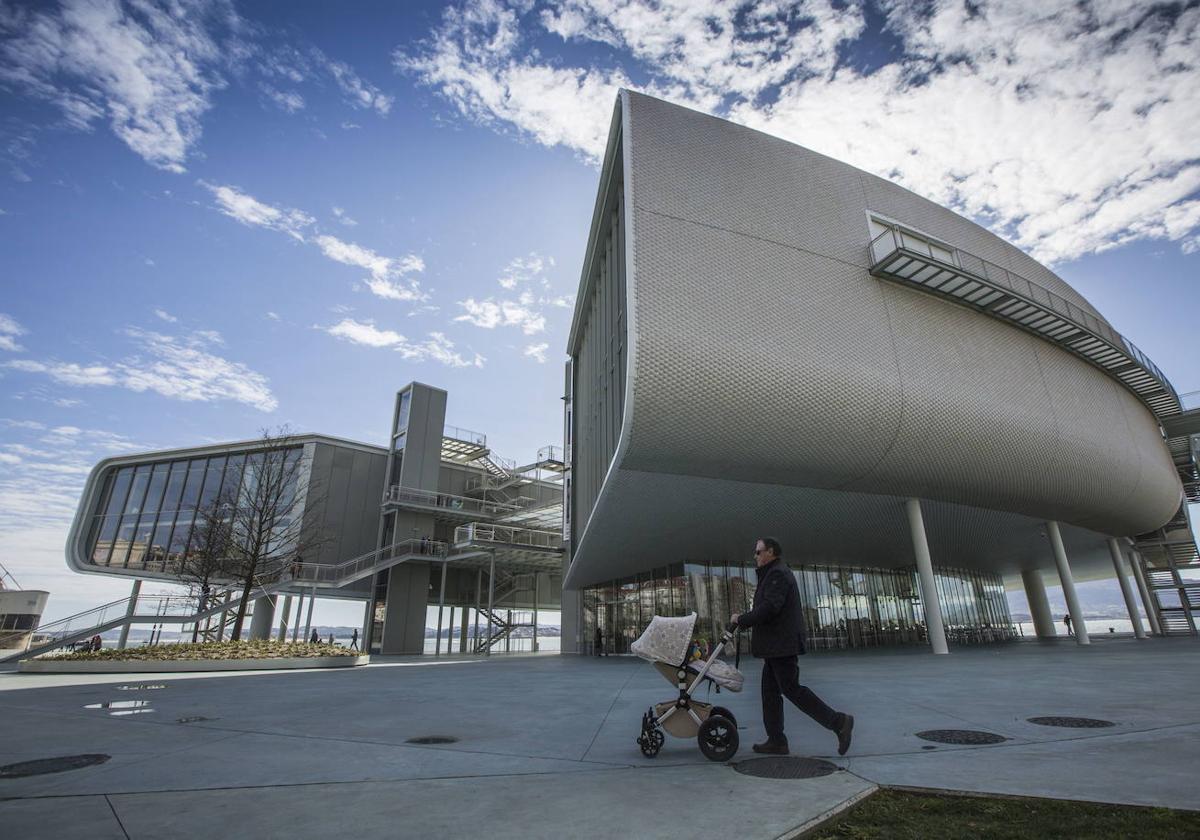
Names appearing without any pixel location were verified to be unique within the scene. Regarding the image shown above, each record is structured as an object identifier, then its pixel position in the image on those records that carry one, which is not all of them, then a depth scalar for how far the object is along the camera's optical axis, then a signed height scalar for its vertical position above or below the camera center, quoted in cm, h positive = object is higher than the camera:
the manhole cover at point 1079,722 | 472 -94
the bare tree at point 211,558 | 2258 +222
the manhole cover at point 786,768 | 356 -101
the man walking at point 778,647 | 418 -27
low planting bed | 1393 -122
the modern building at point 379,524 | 2969 +512
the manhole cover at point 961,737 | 439 -98
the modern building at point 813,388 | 1470 +632
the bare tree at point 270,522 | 2003 +390
